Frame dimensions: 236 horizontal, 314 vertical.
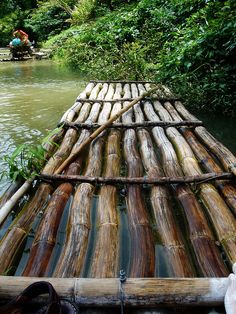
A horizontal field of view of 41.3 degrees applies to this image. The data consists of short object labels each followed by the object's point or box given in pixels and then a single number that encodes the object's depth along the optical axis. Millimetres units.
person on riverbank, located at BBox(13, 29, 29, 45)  14945
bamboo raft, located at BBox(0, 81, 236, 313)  1587
